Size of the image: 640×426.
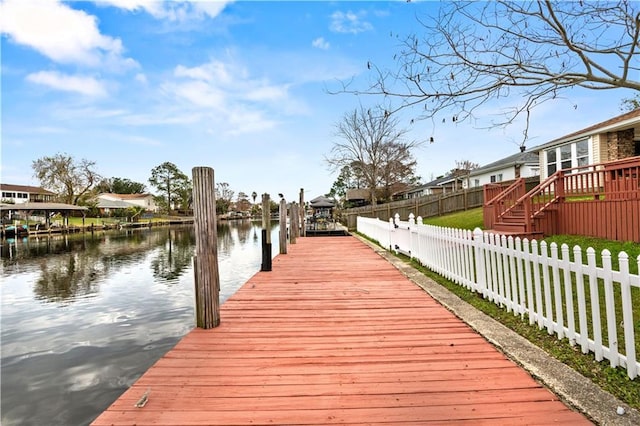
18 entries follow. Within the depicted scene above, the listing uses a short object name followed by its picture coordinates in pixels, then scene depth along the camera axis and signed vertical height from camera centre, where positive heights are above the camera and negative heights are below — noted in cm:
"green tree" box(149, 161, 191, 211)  6425 +784
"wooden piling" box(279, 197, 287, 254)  1088 -35
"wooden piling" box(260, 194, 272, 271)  770 -38
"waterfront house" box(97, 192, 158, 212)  6738 +556
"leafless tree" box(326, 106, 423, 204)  3094 +595
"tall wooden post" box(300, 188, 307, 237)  1881 -17
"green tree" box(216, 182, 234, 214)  7562 +602
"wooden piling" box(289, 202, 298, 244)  1418 -39
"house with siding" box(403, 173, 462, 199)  4107 +264
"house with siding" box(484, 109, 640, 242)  693 -7
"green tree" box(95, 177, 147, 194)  7912 +941
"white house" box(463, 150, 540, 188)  2517 +279
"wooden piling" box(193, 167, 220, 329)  371 -29
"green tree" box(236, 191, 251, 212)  9281 +466
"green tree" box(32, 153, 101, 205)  4566 +746
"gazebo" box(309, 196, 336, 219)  2688 +91
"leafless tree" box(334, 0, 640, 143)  306 +146
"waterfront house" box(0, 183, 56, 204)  6048 +713
